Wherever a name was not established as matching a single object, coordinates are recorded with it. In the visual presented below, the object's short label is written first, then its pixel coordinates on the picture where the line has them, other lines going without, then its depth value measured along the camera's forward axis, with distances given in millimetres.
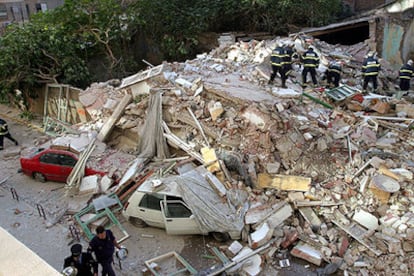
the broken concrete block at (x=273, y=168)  8781
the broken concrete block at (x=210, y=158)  8955
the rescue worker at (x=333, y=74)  11820
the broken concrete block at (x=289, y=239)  7887
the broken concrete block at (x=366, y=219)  7684
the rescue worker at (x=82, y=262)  5820
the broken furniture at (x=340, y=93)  10805
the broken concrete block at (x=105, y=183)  9852
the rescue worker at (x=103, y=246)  6168
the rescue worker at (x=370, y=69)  11418
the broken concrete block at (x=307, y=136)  9059
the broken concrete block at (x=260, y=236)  7706
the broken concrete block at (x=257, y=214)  8172
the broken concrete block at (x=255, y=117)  9336
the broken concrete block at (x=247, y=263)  7314
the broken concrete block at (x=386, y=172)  7961
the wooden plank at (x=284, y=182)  8539
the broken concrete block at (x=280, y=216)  8117
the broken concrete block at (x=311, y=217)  8086
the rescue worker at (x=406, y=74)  11914
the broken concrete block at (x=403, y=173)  7941
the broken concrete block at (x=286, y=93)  10539
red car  10336
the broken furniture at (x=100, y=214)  8594
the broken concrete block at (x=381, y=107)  10336
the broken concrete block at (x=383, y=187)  7809
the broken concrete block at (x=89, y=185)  9742
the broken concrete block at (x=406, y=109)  10102
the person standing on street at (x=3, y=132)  12766
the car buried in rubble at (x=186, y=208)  7902
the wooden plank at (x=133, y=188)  9439
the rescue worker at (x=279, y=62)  11170
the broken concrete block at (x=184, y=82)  11344
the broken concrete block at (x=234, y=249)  7691
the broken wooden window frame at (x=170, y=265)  7352
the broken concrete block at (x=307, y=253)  7442
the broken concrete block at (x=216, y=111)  10086
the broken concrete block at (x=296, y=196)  8469
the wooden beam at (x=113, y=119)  11406
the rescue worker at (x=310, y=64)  11469
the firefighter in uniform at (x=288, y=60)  11328
